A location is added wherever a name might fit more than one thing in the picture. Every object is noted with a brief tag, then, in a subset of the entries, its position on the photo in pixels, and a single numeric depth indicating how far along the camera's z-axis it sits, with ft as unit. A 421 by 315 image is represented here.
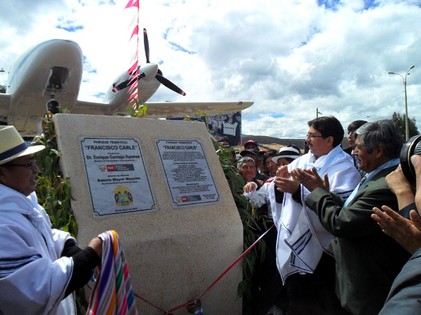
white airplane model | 43.19
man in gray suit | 6.34
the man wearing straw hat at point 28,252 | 4.69
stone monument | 8.70
